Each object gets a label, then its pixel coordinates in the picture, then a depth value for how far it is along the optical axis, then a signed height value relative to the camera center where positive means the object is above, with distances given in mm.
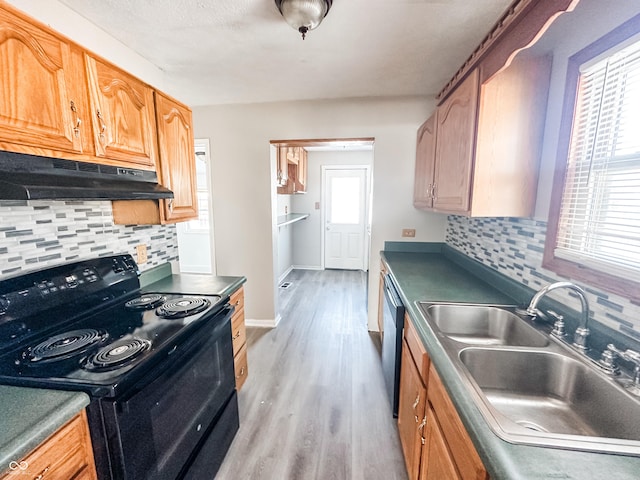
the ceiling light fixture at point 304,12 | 1251 +892
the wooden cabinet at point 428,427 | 759 -801
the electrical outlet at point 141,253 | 1819 -349
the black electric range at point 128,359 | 885 -569
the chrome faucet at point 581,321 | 981 -435
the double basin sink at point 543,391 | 717 -611
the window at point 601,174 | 948 +118
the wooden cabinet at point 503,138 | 1342 +330
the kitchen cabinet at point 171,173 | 1623 +180
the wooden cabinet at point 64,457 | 691 -709
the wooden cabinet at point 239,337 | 1895 -968
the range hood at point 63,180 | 860 +78
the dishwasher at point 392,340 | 1605 -885
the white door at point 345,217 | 5141 -289
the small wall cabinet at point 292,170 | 3436 +483
